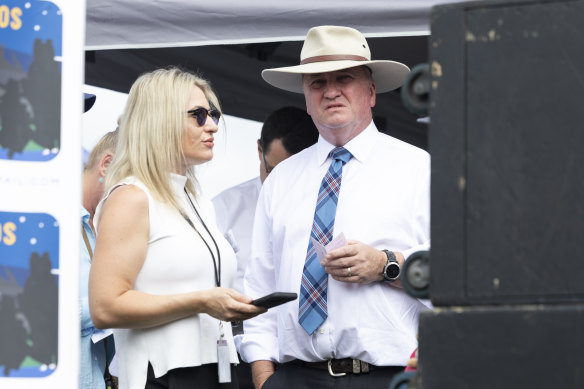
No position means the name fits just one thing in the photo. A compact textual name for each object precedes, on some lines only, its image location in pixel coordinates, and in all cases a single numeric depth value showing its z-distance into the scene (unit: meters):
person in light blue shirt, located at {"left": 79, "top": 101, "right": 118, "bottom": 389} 6.80
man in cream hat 5.86
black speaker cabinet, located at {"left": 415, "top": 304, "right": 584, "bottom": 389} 2.50
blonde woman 5.18
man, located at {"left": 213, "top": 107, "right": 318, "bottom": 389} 9.14
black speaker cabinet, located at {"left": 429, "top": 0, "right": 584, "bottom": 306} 2.57
